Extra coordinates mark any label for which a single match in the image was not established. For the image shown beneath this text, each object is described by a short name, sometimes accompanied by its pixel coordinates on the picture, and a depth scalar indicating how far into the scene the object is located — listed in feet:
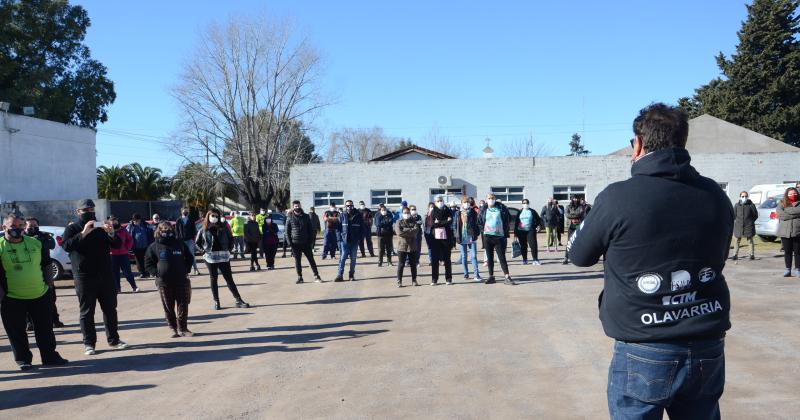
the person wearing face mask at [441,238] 44.93
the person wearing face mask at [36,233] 32.42
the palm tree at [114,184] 148.97
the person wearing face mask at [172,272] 29.19
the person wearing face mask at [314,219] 72.59
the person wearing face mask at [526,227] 54.49
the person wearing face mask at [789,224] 41.42
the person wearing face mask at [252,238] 60.13
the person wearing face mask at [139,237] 54.03
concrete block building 110.22
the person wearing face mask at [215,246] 36.35
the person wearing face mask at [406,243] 44.68
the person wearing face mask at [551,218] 67.10
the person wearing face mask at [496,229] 43.14
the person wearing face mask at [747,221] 54.80
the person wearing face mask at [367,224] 68.44
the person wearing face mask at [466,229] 46.85
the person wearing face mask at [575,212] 51.83
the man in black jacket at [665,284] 8.71
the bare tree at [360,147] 241.76
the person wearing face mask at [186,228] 48.65
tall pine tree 144.25
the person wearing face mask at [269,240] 61.31
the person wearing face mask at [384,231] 59.11
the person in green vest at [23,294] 24.22
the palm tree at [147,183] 153.79
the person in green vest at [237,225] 67.77
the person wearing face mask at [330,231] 61.26
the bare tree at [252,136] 144.05
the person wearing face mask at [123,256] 45.52
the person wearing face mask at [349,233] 47.62
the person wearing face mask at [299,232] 46.11
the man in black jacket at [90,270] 26.50
